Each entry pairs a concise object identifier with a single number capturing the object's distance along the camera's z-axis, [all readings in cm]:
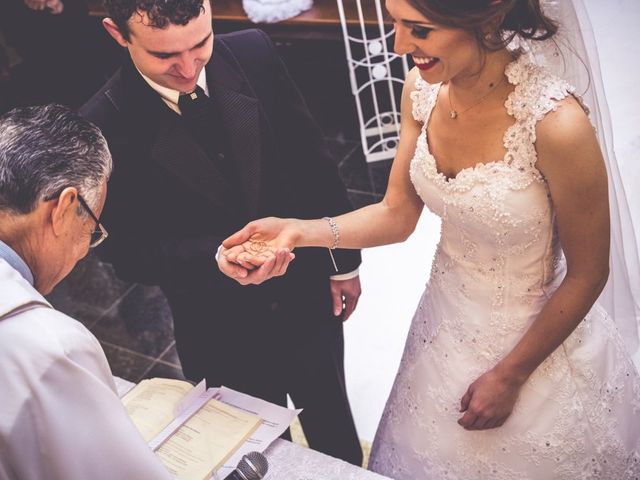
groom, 193
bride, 157
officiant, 118
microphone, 159
